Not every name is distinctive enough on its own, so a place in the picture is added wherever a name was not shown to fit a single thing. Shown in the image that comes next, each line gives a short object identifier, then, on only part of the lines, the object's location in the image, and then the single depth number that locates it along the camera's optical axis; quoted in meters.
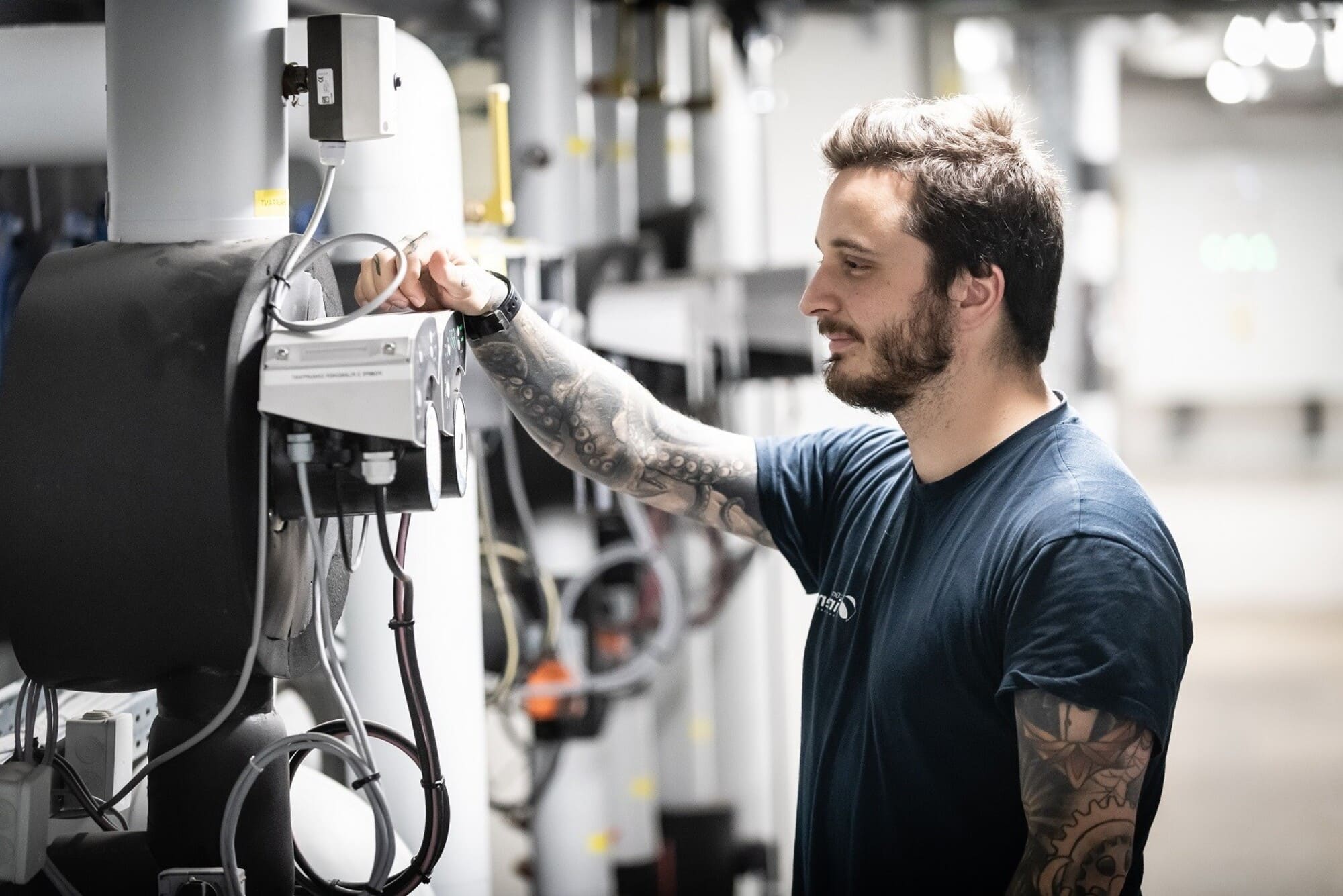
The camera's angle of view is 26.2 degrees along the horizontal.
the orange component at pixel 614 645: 4.18
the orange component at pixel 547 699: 3.95
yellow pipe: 2.84
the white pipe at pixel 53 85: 2.51
